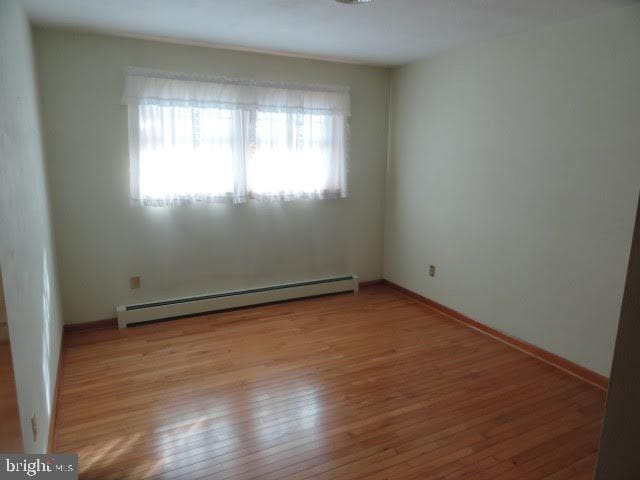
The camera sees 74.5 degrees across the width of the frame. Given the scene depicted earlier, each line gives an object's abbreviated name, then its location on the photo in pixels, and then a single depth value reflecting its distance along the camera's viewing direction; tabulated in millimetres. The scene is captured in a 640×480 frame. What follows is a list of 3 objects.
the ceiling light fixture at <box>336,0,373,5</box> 2352
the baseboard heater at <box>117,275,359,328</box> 3576
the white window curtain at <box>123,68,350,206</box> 3385
